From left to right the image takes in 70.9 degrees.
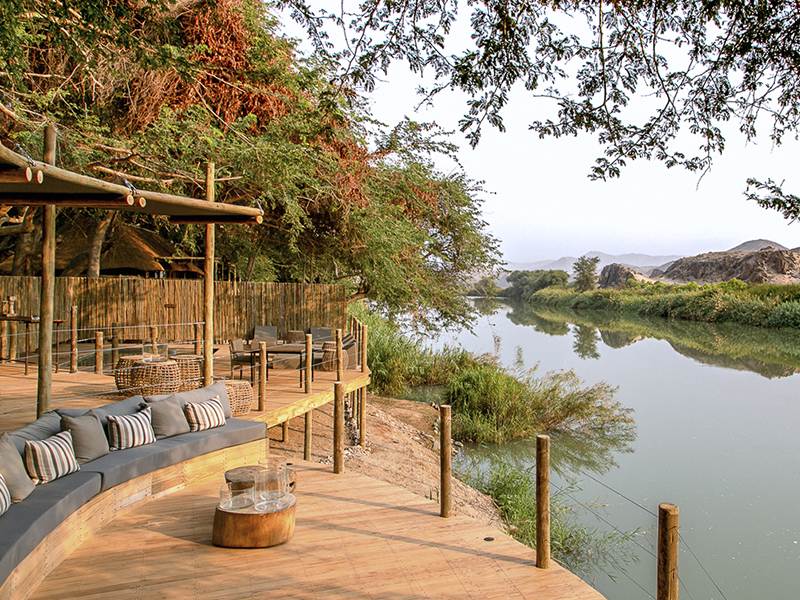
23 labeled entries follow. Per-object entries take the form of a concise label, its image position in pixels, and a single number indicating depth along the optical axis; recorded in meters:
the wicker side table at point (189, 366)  7.30
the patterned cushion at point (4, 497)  3.14
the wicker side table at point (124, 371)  6.71
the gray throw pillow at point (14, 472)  3.32
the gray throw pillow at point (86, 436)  4.09
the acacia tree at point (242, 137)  8.12
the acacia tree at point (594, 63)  4.73
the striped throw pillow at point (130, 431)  4.46
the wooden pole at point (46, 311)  4.78
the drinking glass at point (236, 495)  3.71
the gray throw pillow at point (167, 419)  4.90
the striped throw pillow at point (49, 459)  3.62
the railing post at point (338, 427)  5.41
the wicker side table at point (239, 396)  6.29
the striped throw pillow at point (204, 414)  5.15
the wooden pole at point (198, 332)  11.08
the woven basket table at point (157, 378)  6.52
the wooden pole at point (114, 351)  9.68
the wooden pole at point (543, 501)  3.56
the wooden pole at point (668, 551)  2.73
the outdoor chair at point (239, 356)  8.66
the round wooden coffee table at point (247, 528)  3.63
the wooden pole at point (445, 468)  4.30
